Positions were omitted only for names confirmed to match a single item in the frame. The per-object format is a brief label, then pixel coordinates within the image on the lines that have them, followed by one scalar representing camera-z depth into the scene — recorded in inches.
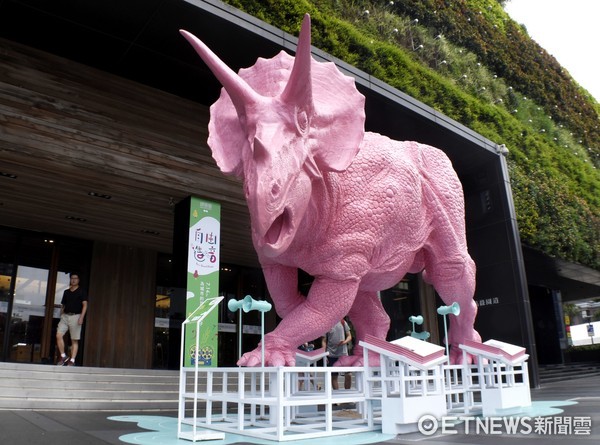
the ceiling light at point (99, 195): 311.8
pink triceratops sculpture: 117.7
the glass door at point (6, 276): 375.8
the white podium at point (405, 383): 133.4
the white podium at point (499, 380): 170.7
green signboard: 272.4
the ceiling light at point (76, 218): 361.1
